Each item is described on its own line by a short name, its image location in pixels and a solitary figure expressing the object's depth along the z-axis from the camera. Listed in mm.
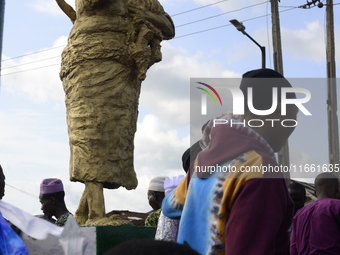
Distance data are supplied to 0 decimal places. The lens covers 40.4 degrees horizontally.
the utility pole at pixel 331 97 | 13227
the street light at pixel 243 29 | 11391
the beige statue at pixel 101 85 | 5535
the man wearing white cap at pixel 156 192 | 5684
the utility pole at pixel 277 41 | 12617
